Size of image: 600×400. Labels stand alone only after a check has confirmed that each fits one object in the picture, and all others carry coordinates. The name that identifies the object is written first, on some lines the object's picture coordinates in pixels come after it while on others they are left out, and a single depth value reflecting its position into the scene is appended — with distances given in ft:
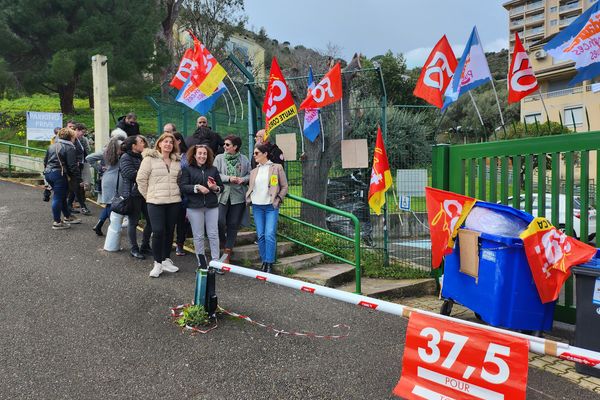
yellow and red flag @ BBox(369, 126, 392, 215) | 21.99
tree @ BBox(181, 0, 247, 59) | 107.04
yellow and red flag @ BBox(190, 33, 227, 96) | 24.95
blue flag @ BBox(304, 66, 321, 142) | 25.38
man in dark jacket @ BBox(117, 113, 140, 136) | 28.50
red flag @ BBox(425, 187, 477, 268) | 15.58
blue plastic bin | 13.96
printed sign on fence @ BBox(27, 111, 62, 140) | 46.60
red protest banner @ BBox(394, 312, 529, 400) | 8.01
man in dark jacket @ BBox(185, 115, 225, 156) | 23.95
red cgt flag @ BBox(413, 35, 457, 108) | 22.85
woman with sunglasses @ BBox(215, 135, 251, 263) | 21.47
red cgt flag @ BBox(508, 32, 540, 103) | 24.11
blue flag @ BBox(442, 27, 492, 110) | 24.04
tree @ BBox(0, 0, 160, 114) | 56.39
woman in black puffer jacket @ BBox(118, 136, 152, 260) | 21.39
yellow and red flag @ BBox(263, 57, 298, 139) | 23.16
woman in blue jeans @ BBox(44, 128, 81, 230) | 25.40
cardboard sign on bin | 14.89
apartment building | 101.09
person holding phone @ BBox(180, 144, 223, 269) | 19.44
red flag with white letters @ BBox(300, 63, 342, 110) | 22.82
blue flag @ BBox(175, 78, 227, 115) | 25.39
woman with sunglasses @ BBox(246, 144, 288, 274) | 20.52
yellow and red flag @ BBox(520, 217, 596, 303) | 13.47
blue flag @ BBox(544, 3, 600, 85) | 22.09
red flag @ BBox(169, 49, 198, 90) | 25.74
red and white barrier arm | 7.32
